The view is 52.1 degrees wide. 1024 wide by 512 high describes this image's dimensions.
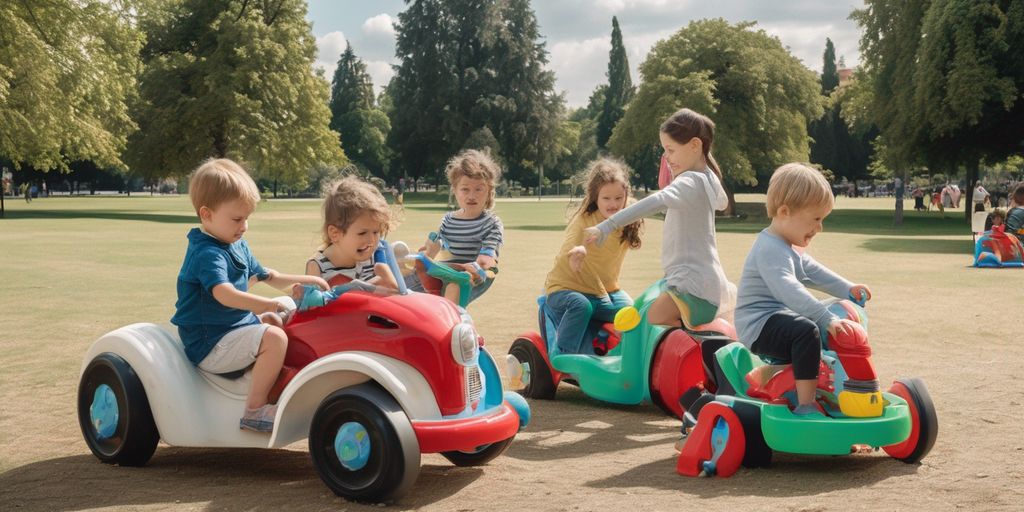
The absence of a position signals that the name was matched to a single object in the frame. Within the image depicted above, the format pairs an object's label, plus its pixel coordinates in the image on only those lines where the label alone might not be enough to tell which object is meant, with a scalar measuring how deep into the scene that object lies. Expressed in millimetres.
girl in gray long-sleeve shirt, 6445
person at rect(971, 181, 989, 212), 48016
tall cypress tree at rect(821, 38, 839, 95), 115312
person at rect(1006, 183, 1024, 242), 19969
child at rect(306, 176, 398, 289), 5402
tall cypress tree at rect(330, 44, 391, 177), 105875
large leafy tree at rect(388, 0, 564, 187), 82312
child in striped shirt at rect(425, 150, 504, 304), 7598
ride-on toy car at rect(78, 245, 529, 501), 4781
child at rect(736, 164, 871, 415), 5199
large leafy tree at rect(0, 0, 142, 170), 37438
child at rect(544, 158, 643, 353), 7375
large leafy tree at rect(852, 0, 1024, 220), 35531
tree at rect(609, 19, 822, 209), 45562
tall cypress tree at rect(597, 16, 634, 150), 110500
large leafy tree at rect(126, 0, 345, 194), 50688
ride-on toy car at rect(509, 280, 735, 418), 6719
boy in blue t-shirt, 5203
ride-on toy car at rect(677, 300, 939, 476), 5145
